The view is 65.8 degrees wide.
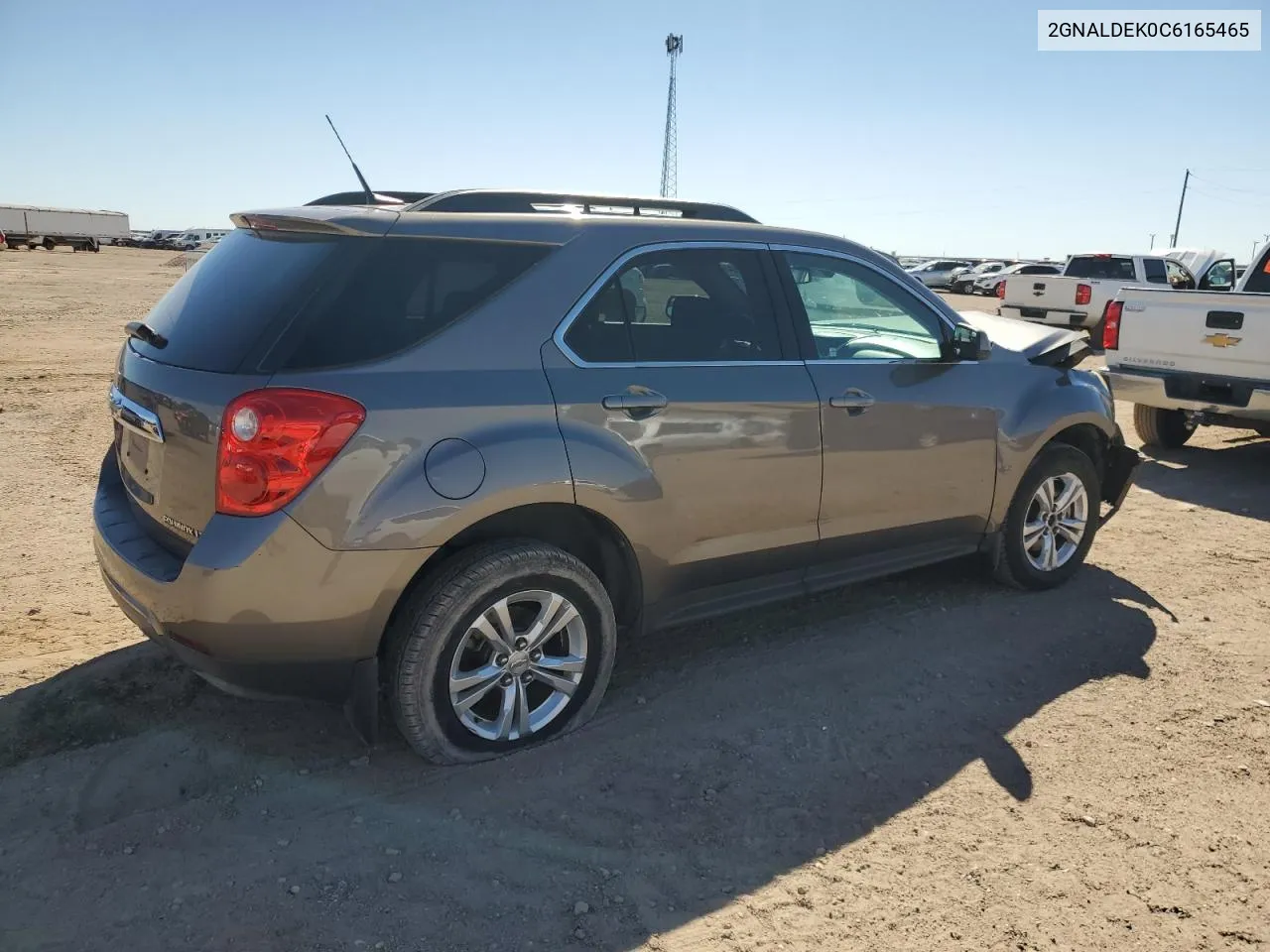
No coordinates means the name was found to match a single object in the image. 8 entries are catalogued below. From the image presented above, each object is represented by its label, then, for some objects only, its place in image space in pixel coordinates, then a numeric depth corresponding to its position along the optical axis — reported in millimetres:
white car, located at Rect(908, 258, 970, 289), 43219
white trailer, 57812
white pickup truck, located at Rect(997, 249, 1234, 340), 17469
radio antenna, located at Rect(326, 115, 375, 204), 3638
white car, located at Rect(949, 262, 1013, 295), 42206
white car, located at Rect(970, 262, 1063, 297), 36812
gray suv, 2893
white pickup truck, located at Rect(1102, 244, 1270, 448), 7324
